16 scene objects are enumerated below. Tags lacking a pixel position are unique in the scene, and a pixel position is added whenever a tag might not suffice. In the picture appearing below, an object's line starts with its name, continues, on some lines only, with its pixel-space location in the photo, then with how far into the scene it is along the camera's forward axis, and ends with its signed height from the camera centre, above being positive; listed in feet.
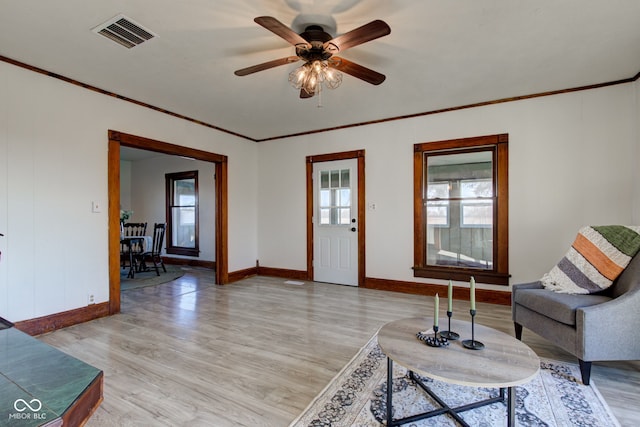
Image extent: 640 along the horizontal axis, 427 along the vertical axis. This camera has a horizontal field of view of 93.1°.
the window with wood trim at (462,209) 13.11 +0.10
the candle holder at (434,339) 5.65 -2.46
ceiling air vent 7.54 +4.74
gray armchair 6.77 -2.61
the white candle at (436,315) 5.47 -1.94
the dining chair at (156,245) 19.61 -2.23
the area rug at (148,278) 16.55 -4.00
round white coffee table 4.56 -2.50
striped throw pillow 8.13 -1.38
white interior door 16.53 -0.58
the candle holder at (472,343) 5.53 -2.48
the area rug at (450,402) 5.67 -3.92
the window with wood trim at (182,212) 23.48 +0.00
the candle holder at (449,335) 5.99 -2.49
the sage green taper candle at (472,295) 5.49 -1.52
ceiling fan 6.49 +3.92
